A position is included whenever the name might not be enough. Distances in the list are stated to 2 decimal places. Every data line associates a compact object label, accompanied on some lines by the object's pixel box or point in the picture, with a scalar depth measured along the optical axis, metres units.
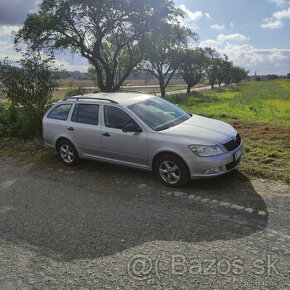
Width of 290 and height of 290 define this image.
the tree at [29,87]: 10.42
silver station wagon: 4.99
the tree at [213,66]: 63.36
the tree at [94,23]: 20.44
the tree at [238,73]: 100.31
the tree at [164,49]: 23.78
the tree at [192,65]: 36.84
